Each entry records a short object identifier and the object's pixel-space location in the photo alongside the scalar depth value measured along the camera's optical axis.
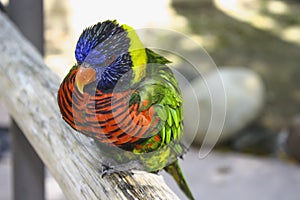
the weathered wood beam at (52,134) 1.82
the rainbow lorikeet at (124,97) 1.65
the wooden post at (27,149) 2.37
